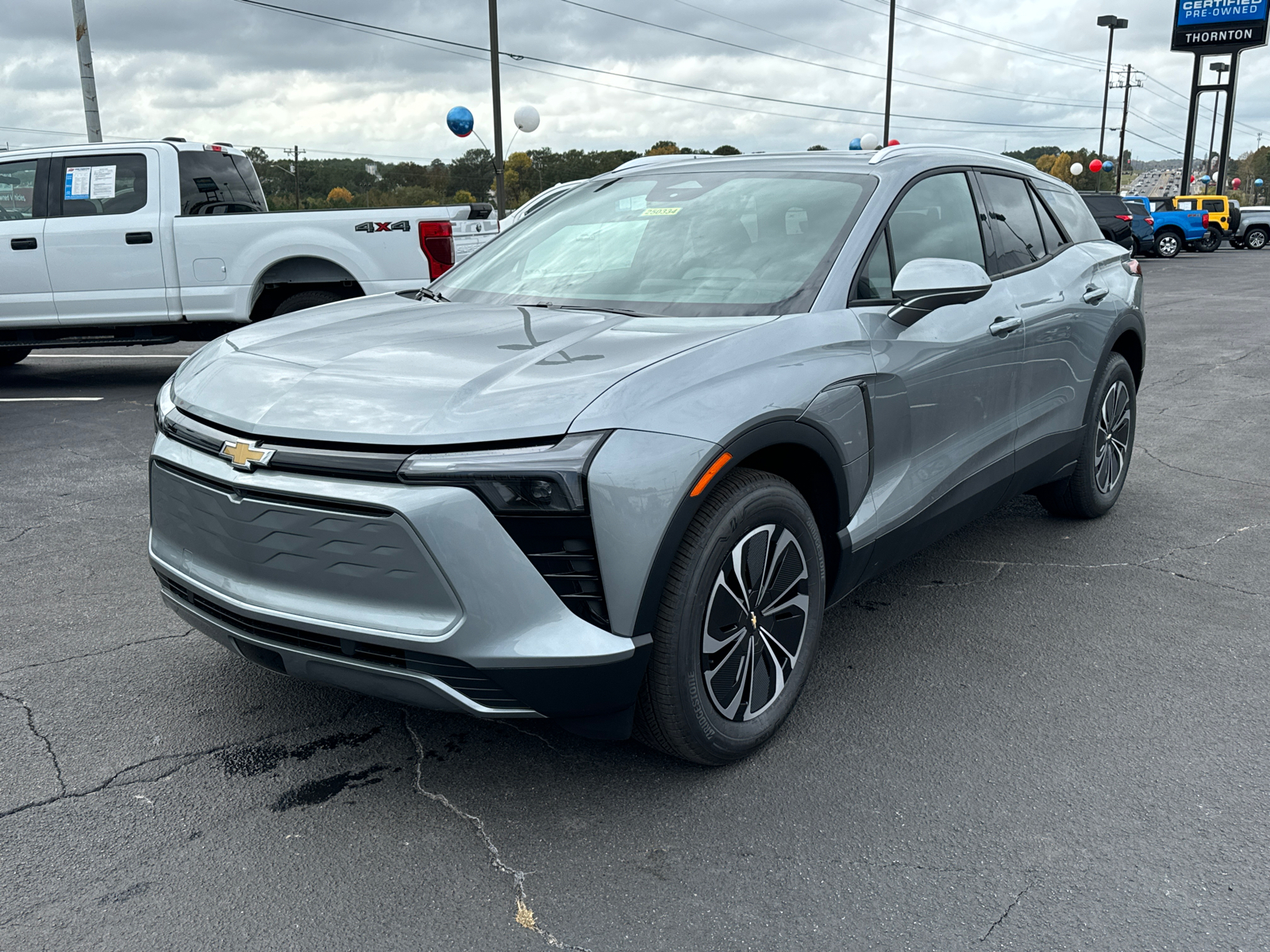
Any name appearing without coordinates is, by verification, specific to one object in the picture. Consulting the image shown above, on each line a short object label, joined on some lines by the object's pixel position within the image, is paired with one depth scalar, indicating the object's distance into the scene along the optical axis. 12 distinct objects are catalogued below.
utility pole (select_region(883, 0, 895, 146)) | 38.16
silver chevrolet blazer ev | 2.45
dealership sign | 53.03
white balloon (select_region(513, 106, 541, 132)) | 22.77
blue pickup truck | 35.62
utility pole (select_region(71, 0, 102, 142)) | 17.73
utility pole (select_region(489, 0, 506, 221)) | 21.95
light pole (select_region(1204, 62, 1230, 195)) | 59.10
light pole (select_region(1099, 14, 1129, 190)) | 60.72
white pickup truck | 9.00
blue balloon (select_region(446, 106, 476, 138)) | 21.70
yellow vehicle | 37.28
